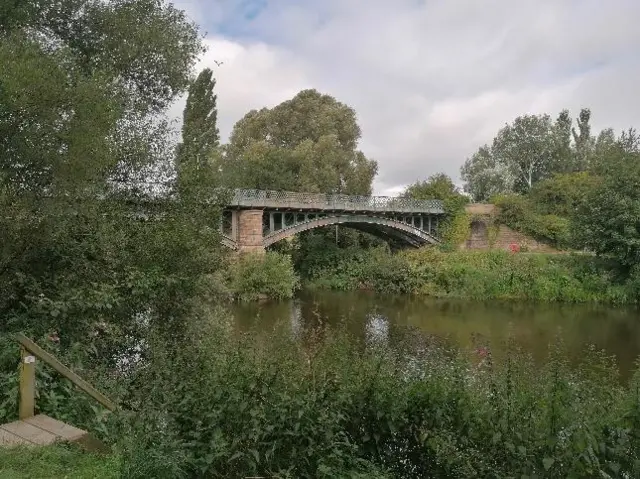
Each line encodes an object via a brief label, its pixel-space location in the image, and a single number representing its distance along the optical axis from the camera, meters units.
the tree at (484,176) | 55.19
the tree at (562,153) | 54.47
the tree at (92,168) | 6.77
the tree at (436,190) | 38.50
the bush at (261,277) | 25.05
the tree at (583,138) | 57.92
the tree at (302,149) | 36.91
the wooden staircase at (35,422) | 4.44
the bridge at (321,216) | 27.44
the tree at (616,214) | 24.03
